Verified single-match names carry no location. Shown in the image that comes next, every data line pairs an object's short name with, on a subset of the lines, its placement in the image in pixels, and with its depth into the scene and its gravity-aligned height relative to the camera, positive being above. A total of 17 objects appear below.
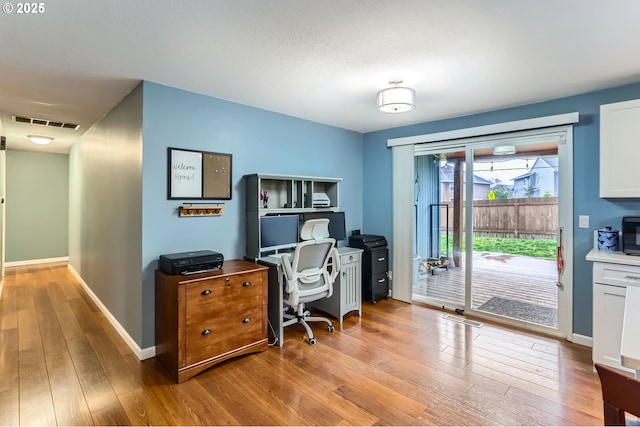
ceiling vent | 4.04 +1.19
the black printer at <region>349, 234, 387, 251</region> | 4.34 -0.42
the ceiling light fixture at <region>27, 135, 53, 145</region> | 4.98 +1.15
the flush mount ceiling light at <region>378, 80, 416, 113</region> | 2.83 +1.02
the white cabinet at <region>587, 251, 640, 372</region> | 2.49 -0.73
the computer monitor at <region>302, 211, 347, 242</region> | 4.07 -0.13
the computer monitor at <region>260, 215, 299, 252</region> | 3.38 -0.23
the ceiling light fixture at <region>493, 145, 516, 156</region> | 3.70 +0.72
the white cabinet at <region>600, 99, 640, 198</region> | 2.67 +0.53
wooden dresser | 2.47 -0.89
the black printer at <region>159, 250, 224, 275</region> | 2.62 -0.44
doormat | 3.49 -1.16
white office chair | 3.00 -0.60
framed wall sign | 2.96 +0.35
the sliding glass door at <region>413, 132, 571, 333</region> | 3.44 -0.19
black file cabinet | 4.33 -0.74
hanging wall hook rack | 2.99 +0.02
